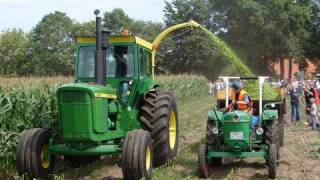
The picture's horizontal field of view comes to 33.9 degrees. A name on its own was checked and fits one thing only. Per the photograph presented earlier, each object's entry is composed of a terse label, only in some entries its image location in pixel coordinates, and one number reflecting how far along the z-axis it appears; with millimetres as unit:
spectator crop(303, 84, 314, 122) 17734
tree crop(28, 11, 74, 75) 63719
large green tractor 8336
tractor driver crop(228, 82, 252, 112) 10273
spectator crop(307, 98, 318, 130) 16969
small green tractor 9391
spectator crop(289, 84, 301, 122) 19391
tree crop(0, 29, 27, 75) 62688
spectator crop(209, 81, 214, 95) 44812
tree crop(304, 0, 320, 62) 62469
